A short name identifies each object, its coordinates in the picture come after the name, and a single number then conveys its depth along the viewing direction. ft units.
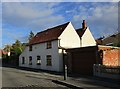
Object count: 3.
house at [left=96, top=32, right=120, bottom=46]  61.13
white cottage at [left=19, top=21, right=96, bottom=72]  43.96
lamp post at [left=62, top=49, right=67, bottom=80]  41.33
